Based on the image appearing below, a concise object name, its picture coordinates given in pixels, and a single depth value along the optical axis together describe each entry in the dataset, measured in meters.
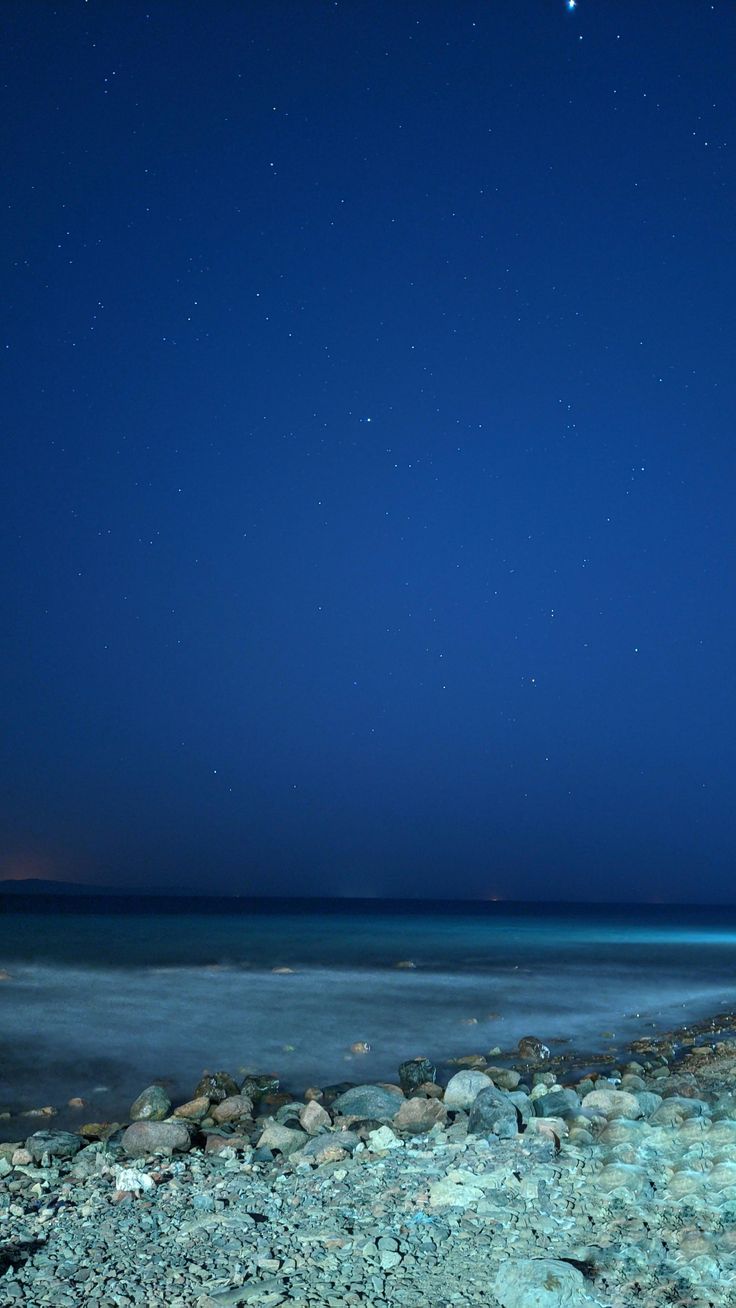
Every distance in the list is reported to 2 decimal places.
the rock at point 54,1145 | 6.48
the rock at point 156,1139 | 6.44
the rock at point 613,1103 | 7.17
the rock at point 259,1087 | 9.07
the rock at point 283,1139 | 6.48
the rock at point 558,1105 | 7.15
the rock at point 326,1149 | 6.07
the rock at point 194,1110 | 7.87
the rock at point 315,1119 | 7.02
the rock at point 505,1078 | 9.03
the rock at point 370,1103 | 7.56
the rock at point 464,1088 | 7.83
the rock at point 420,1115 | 7.02
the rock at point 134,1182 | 5.48
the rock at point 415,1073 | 9.49
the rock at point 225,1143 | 6.48
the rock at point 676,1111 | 6.92
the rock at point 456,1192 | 5.09
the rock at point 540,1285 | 3.79
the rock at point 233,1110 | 7.76
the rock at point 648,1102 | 7.21
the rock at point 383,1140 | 6.29
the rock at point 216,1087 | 8.60
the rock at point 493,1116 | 6.46
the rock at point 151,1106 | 7.97
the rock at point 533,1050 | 11.16
